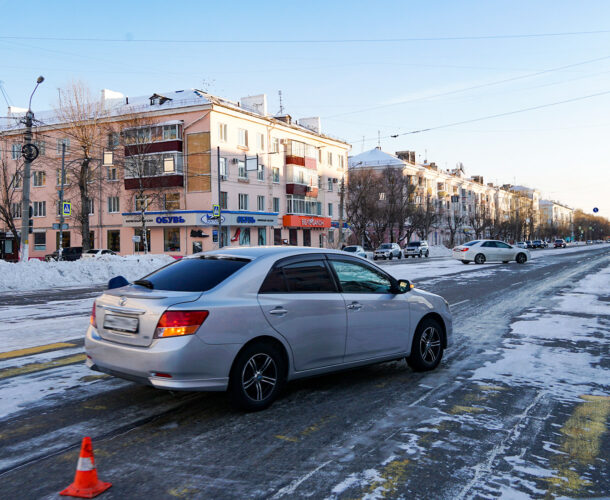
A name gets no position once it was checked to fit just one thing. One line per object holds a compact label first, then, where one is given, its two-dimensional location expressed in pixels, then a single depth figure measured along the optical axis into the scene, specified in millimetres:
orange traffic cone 3109
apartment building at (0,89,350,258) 43938
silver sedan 4398
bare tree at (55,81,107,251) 39344
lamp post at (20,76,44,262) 23339
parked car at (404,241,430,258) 52406
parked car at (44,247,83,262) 40575
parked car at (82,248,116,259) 36756
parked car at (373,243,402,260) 48750
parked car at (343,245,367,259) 44475
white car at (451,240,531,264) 32312
